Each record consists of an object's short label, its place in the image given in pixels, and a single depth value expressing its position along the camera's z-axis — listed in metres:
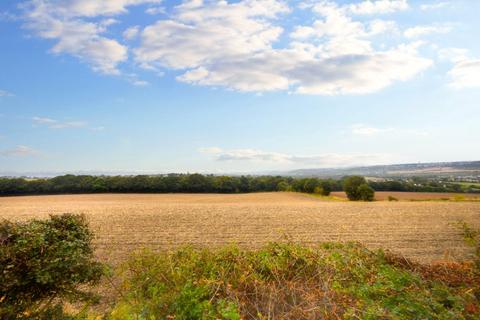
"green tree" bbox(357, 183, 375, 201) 51.66
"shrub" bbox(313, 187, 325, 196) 59.38
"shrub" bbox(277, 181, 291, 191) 66.91
